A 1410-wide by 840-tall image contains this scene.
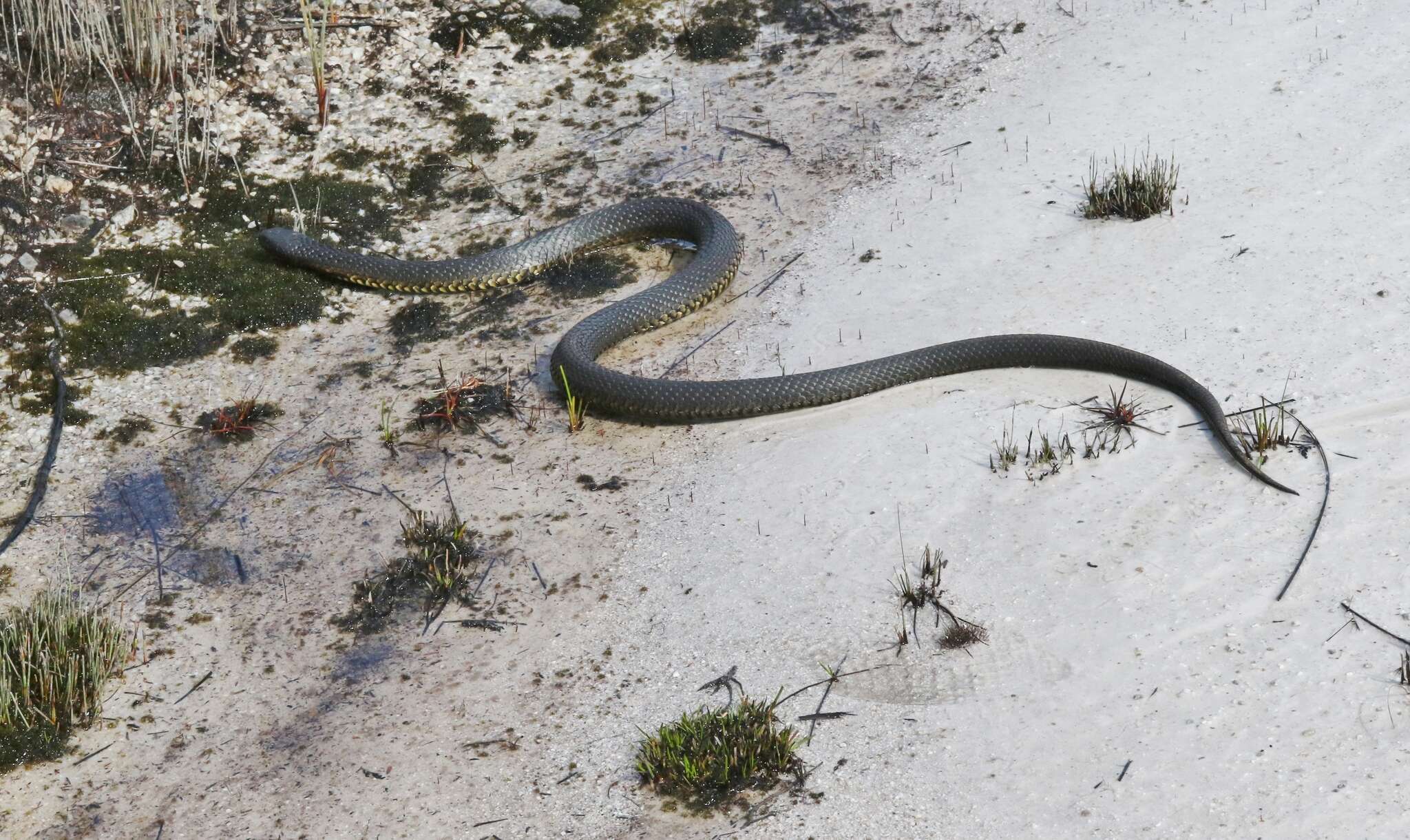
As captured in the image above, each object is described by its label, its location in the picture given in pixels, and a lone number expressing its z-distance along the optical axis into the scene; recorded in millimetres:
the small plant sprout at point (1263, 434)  14039
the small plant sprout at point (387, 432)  17500
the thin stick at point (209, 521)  15187
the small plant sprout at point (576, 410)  17531
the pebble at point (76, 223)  21672
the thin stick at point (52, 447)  16328
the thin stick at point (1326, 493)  12196
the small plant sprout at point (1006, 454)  14867
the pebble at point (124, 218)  22094
